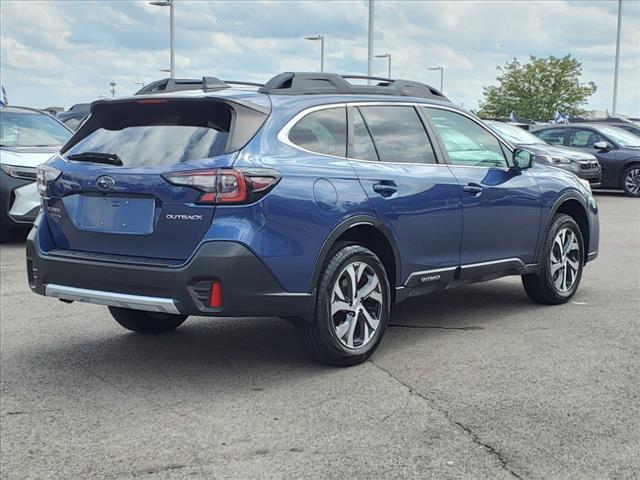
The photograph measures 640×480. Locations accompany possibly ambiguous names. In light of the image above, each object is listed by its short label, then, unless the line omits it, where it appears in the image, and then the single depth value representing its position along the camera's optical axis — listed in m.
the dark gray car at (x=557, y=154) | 16.22
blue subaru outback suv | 4.59
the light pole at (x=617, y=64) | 37.78
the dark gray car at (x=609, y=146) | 18.36
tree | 53.84
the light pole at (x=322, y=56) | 44.08
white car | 10.65
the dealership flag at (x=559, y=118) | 27.63
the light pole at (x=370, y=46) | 28.01
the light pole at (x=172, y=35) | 32.47
